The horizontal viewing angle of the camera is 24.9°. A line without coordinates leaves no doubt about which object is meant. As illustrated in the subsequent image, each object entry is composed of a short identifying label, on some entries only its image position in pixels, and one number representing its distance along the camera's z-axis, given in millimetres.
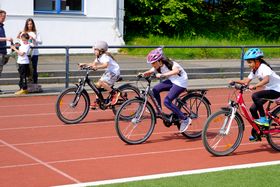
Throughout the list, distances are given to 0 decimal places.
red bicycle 9156
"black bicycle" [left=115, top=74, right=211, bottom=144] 9930
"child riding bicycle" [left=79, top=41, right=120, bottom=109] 11859
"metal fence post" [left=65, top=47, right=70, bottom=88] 16453
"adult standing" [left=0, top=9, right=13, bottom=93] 15758
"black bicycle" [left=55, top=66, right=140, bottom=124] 11812
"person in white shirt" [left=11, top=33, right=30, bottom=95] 15539
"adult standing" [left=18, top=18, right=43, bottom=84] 15945
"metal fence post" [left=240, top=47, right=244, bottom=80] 18938
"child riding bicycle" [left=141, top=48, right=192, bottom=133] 10094
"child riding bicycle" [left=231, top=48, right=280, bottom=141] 9320
